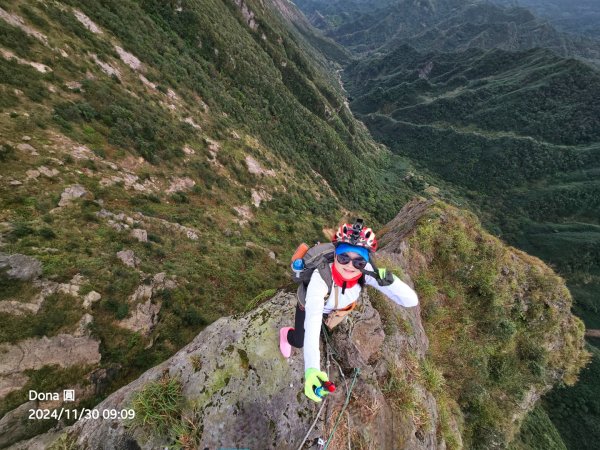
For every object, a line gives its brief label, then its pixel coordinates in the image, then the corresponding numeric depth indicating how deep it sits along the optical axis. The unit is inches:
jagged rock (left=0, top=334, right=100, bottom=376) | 426.6
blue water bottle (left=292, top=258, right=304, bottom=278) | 201.0
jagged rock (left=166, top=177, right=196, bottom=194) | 1234.6
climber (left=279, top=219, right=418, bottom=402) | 190.1
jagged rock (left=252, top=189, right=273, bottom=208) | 1725.5
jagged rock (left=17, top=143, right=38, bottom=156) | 777.9
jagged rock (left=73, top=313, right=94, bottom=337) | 506.3
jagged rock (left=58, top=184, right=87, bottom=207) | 754.7
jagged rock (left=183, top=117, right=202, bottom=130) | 1696.6
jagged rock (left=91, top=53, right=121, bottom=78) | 1350.9
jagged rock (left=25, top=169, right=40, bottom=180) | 736.3
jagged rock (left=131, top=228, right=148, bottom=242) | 807.3
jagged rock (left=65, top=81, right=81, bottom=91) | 1121.5
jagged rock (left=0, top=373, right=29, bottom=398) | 398.3
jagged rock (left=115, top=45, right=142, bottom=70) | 1565.9
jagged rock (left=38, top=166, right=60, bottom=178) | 769.6
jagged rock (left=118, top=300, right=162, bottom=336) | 575.8
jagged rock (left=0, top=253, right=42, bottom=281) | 513.3
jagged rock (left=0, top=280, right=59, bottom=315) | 474.1
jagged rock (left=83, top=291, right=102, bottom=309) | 544.4
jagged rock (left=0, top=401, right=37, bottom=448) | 337.7
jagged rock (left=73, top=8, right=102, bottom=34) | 1451.8
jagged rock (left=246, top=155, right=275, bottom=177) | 1911.9
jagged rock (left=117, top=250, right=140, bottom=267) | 684.5
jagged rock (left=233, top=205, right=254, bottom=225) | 1486.7
